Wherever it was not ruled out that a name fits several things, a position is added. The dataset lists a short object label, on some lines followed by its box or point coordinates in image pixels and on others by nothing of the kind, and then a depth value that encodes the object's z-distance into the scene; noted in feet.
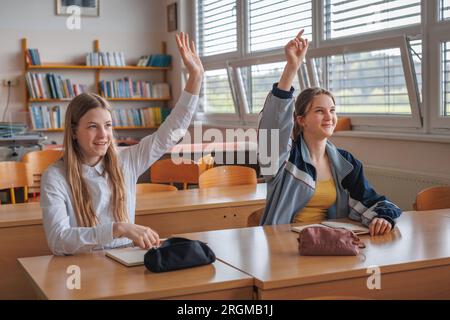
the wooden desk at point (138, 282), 5.53
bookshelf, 24.67
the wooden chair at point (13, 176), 13.37
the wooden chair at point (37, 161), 14.61
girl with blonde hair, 6.97
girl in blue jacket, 8.45
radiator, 13.51
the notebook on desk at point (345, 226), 7.98
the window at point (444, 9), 13.37
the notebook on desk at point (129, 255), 6.39
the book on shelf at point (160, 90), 27.12
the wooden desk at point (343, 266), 5.97
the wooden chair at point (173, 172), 14.26
